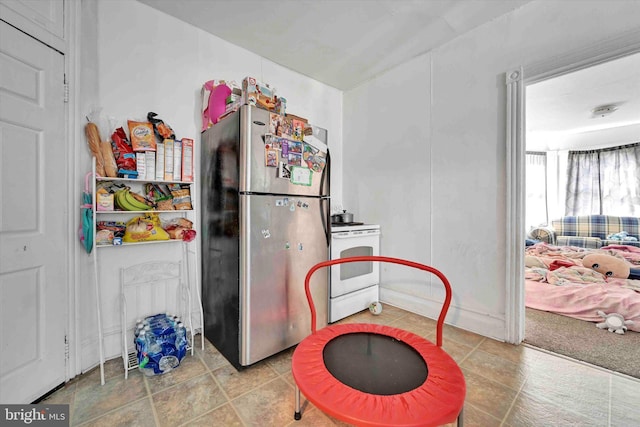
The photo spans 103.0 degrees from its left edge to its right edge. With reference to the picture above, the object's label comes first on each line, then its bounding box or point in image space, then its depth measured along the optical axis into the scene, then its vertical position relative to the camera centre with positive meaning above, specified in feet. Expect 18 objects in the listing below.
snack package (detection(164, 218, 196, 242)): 6.29 -0.39
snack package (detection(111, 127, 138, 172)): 5.73 +1.39
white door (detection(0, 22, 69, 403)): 4.38 -0.08
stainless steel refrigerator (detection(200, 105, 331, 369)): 5.60 -0.44
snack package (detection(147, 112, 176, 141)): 6.29 +2.14
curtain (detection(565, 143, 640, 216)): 15.05 +1.90
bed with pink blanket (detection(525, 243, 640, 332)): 7.96 -2.71
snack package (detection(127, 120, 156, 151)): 5.79 +1.80
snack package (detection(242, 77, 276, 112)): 5.76 +2.78
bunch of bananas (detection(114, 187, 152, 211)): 5.73 +0.30
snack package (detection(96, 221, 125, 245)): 5.44 -0.39
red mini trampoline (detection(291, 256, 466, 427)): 3.05 -2.40
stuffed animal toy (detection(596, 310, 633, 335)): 7.30 -3.25
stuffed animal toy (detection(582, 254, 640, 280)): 10.08 -2.22
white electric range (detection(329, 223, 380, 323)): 8.06 -2.05
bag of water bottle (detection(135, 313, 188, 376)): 5.47 -2.91
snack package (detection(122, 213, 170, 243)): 5.76 -0.38
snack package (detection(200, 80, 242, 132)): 6.35 +2.96
